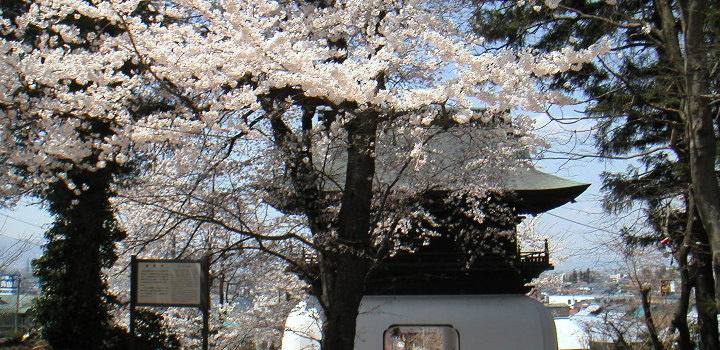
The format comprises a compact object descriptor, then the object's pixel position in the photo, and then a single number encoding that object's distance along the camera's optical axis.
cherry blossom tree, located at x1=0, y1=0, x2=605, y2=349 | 5.23
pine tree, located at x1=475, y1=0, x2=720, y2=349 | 5.82
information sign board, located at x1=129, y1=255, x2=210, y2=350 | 6.58
